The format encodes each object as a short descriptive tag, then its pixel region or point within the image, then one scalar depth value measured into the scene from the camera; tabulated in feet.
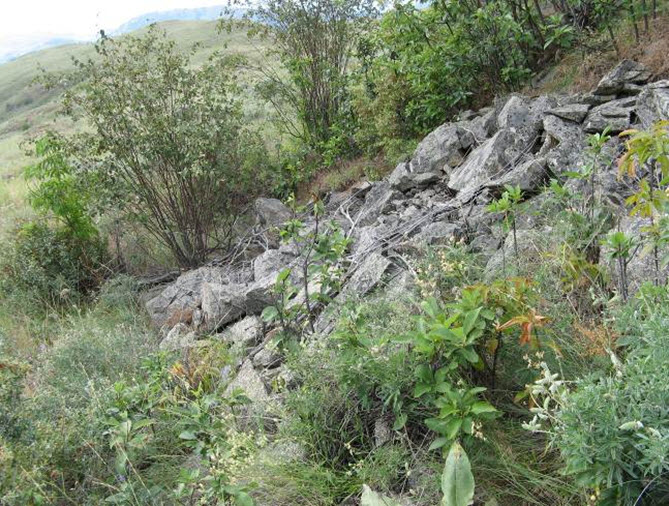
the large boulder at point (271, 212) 24.03
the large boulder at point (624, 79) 17.15
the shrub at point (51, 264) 22.80
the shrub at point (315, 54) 27.86
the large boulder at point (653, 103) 14.25
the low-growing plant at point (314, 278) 11.87
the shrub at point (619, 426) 5.40
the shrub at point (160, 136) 22.11
